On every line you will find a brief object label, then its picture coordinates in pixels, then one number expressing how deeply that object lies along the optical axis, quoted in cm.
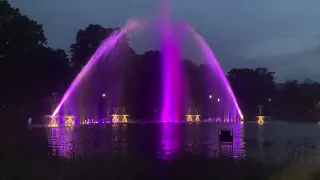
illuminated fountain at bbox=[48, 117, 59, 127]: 5326
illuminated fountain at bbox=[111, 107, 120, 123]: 7375
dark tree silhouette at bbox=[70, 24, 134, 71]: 8519
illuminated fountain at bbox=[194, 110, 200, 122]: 8478
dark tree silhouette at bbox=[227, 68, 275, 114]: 12288
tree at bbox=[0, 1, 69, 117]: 4525
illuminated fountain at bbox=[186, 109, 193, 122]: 8210
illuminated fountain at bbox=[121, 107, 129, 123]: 7434
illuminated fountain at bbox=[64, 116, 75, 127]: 5753
